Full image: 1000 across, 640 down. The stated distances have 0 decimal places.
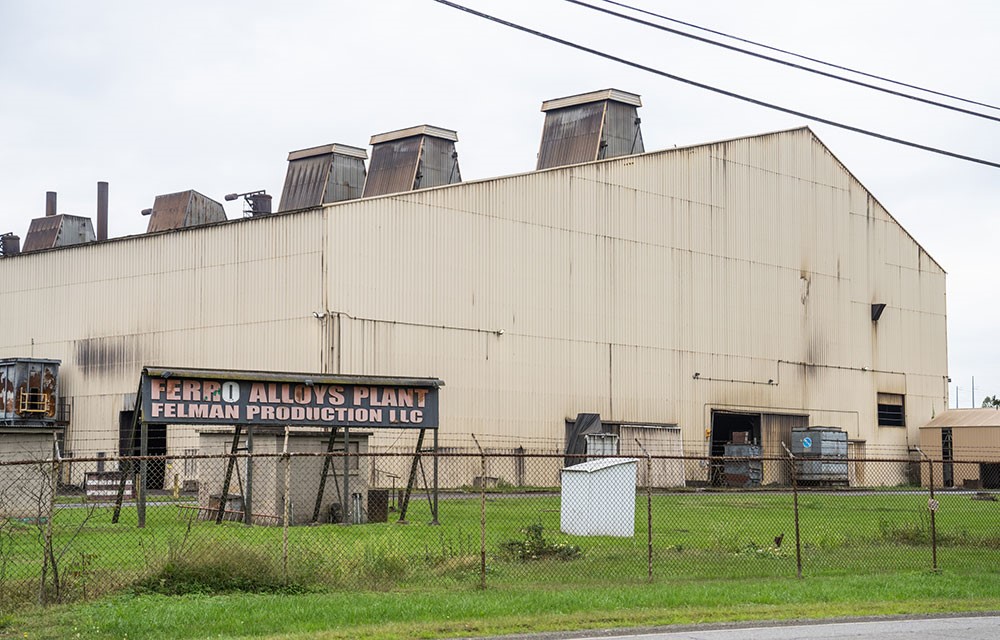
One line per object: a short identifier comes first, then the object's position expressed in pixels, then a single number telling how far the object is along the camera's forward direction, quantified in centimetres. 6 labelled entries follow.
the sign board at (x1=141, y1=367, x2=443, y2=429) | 2730
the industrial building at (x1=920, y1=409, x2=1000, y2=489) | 5697
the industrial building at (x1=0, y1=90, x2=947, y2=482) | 4347
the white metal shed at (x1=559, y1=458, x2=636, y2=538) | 2620
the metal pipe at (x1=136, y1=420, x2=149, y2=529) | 2584
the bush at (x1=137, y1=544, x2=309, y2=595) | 1591
